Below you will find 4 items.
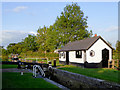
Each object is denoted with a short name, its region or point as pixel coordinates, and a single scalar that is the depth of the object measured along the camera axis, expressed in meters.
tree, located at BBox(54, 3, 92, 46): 41.25
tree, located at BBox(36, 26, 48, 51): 58.20
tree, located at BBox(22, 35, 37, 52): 66.12
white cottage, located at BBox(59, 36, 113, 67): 21.56
